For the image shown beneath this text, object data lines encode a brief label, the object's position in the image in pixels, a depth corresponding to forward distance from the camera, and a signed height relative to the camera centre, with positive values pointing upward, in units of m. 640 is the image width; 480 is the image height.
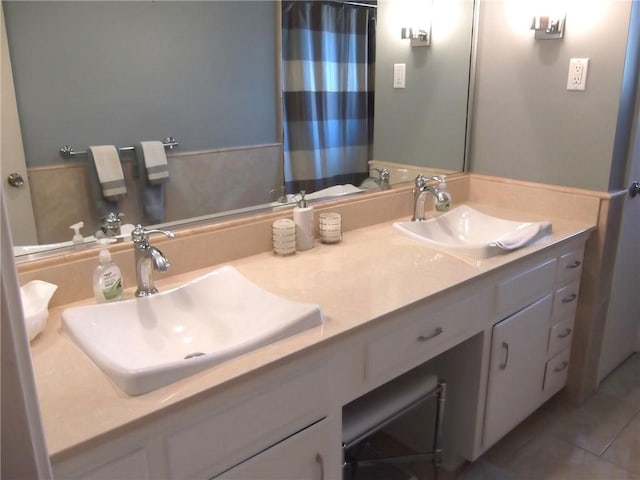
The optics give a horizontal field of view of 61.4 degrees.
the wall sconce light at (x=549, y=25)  1.98 +0.25
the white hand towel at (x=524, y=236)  1.73 -0.46
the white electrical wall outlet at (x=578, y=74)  1.95 +0.07
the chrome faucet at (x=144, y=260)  1.30 -0.38
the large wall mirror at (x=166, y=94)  1.48 +0.01
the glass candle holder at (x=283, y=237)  1.66 -0.42
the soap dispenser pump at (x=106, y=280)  1.27 -0.42
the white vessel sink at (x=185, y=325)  1.02 -0.49
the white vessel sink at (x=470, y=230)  1.80 -0.48
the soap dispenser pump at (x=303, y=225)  1.71 -0.40
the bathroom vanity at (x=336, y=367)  0.92 -0.57
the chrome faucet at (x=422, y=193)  1.95 -0.35
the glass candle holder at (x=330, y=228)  1.78 -0.42
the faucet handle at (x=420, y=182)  2.01 -0.31
